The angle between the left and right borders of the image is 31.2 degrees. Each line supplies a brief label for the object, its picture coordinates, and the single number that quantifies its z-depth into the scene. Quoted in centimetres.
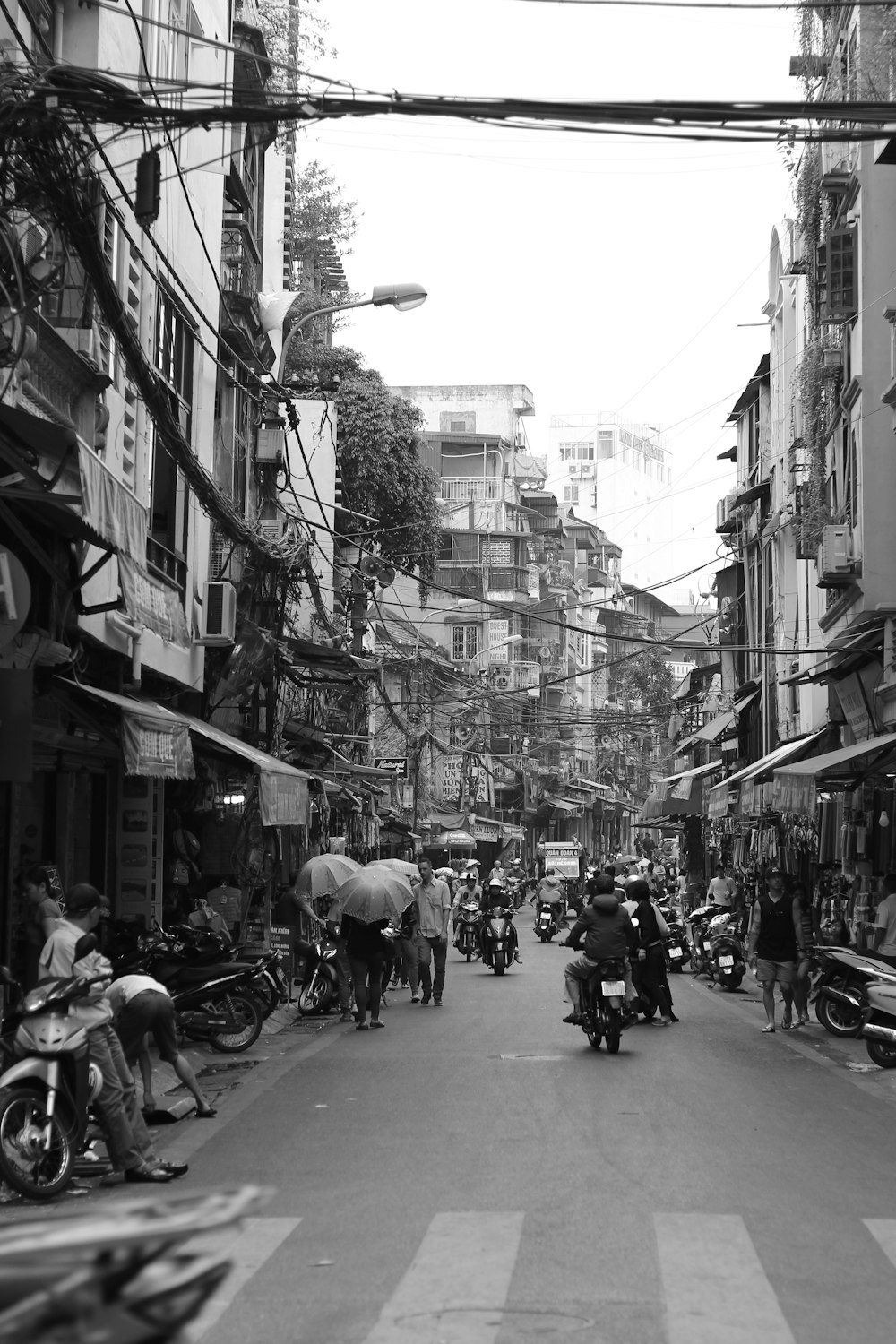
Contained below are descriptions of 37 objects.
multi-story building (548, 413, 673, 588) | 12662
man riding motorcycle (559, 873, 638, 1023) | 1664
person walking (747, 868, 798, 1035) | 1834
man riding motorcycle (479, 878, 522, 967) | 2984
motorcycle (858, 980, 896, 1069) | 1522
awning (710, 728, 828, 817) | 2708
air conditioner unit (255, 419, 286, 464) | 2748
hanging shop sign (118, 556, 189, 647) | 1403
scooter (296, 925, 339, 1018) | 2077
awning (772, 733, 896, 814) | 2005
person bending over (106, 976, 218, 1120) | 1084
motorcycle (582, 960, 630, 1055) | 1630
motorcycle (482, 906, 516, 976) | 2952
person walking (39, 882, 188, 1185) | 955
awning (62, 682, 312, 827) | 1420
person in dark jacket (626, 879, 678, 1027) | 1980
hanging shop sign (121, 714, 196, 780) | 1406
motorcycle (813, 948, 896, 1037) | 1794
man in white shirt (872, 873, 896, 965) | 1953
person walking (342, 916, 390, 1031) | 1888
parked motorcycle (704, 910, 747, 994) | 2561
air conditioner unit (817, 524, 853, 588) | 2436
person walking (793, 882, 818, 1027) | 1858
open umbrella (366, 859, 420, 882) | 2211
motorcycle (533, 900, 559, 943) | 4359
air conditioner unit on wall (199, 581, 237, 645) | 2334
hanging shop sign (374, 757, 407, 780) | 4359
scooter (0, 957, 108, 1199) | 904
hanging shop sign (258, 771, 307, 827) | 1898
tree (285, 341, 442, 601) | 4156
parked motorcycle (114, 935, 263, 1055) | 1636
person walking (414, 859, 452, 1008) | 2255
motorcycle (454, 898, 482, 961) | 3406
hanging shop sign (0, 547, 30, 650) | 1097
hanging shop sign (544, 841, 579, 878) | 5353
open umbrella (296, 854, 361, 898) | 2105
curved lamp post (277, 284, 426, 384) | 2269
